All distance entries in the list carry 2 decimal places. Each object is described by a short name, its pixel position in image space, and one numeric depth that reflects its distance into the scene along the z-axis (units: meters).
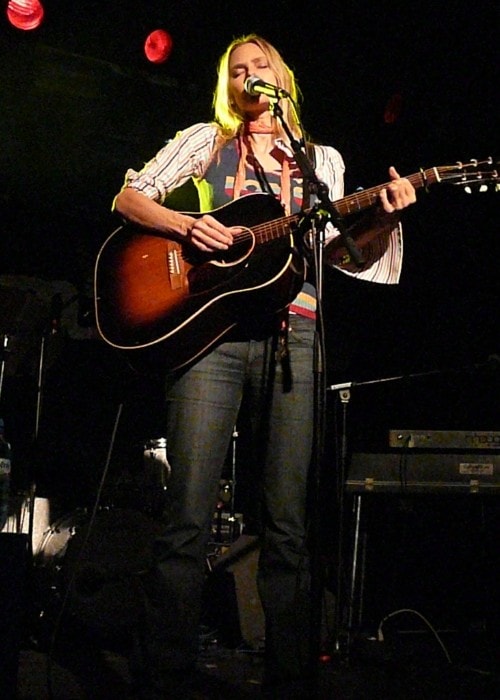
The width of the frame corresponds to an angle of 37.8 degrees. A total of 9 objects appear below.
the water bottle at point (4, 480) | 3.05
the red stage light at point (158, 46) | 4.13
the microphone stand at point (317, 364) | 1.69
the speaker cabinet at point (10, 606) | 1.76
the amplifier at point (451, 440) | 3.39
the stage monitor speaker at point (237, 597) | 3.28
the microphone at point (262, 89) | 2.00
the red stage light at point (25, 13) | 3.80
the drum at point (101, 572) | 3.10
